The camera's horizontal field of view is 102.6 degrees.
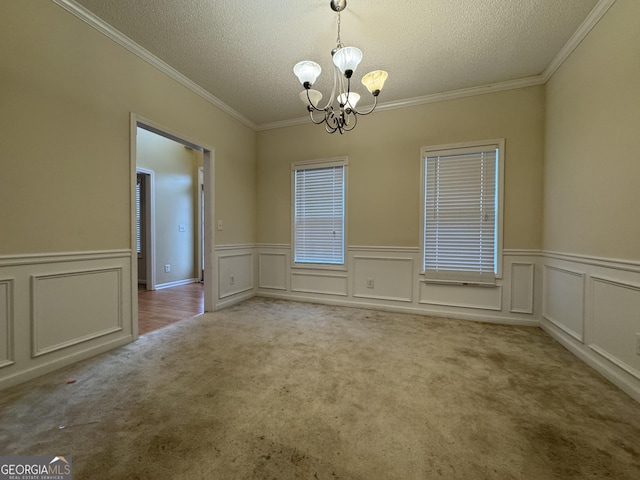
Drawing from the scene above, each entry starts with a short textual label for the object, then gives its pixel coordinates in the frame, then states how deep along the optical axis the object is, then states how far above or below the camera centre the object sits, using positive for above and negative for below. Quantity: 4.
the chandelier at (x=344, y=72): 1.84 +1.22
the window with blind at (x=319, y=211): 3.81 +0.38
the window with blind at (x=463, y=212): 3.10 +0.32
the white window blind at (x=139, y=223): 5.00 +0.20
